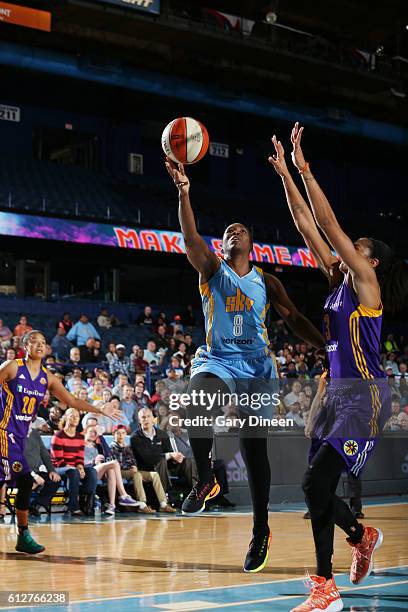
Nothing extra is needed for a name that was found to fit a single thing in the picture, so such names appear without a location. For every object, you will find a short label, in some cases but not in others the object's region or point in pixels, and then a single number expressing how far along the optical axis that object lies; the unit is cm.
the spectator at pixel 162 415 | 1405
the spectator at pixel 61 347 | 1888
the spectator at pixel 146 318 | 2302
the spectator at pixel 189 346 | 2058
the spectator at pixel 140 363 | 1806
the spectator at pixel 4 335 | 1675
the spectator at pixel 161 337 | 2098
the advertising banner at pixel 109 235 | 2269
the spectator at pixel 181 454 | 1365
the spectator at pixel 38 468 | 1194
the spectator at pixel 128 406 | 1434
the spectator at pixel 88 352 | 1816
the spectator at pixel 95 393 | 1423
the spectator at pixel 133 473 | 1305
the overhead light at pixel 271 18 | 2492
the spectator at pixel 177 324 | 2239
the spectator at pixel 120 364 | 1816
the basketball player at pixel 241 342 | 590
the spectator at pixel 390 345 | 2486
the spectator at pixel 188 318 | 2484
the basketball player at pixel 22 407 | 886
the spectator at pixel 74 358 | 1748
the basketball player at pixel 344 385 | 535
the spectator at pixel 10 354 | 1472
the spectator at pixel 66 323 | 2008
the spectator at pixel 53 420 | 1360
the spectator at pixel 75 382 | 1477
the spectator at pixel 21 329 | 1795
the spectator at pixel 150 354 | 1947
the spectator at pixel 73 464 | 1243
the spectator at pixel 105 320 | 2214
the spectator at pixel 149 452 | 1320
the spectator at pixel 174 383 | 1633
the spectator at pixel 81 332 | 1964
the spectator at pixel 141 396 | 1488
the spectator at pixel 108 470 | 1263
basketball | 593
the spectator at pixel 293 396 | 1641
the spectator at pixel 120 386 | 1491
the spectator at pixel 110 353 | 1836
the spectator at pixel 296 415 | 1546
